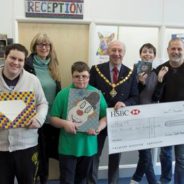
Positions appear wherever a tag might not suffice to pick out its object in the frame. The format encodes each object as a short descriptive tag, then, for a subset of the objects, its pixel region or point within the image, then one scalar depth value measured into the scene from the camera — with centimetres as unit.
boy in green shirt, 240
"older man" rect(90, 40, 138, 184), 271
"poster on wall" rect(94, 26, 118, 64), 346
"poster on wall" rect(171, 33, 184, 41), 371
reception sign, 319
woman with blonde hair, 275
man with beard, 279
